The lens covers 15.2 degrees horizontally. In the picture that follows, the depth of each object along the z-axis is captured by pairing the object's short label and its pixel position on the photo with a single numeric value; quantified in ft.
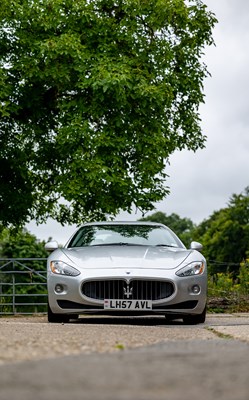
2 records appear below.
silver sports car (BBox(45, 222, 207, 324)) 37.32
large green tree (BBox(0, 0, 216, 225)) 72.59
